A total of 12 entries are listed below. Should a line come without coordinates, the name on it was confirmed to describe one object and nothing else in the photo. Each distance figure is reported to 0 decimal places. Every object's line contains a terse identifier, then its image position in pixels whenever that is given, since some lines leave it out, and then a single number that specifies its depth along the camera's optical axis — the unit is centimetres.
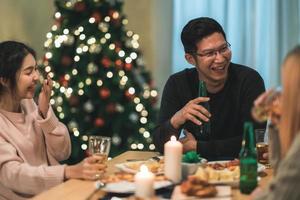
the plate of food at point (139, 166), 263
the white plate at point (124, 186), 236
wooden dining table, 236
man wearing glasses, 327
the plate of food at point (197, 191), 226
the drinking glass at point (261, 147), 279
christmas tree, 466
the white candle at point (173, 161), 248
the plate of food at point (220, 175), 241
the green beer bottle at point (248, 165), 237
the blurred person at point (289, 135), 194
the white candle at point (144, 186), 219
